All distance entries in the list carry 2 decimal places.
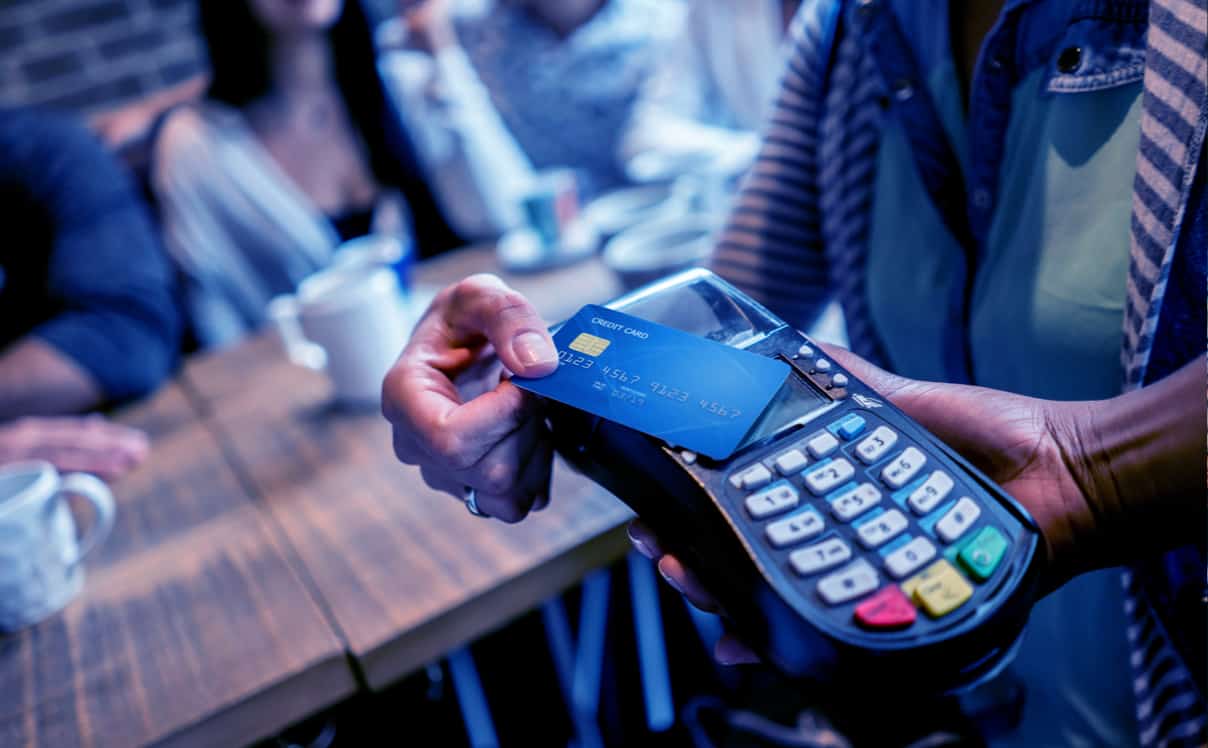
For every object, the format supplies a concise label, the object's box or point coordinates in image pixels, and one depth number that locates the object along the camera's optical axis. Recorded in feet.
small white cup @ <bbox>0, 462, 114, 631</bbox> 1.64
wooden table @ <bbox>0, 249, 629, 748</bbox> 1.51
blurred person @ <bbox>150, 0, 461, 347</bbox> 4.46
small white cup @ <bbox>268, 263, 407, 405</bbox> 2.29
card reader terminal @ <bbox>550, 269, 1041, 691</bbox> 0.91
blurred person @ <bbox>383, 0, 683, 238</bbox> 4.49
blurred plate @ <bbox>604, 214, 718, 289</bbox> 2.30
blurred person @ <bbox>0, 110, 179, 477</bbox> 2.45
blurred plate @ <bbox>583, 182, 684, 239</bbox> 2.80
